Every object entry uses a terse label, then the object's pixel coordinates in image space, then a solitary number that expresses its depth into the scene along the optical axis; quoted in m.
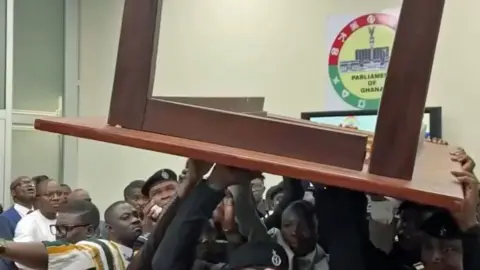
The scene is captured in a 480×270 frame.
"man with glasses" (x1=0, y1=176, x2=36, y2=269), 4.36
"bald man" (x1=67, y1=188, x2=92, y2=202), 3.72
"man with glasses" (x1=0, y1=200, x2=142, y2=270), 2.02
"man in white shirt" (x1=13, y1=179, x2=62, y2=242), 4.25
